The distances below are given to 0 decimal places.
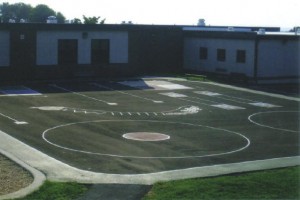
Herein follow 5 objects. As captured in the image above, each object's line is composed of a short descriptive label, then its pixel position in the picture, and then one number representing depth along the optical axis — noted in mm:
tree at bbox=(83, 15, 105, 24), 74988
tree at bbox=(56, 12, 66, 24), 151725
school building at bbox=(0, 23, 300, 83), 45156
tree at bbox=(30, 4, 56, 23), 133625
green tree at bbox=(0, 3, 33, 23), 144625
